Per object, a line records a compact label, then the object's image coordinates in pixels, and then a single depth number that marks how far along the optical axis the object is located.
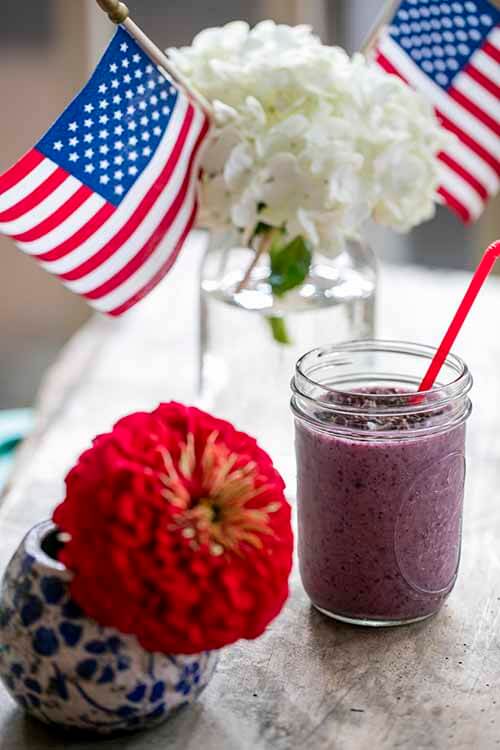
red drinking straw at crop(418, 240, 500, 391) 0.92
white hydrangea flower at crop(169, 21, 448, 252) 1.04
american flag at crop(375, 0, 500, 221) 1.19
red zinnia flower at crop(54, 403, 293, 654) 0.82
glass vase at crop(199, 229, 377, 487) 1.14
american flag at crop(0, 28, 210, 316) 1.04
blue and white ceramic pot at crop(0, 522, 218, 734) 0.84
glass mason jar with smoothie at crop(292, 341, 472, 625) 0.92
